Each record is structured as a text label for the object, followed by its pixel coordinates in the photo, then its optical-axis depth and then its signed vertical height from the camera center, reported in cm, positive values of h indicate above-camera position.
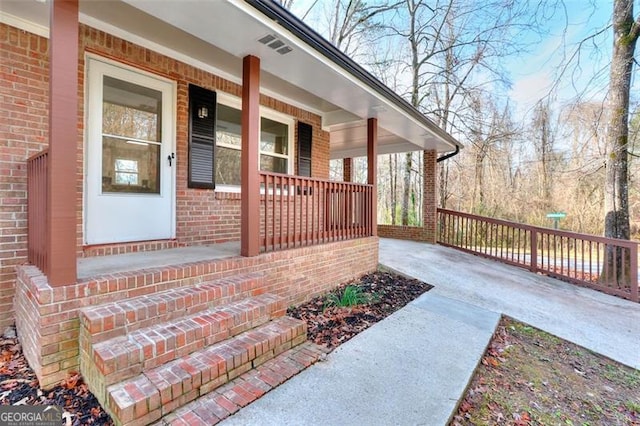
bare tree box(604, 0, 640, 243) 623 +197
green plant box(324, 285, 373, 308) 399 -125
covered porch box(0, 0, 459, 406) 206 +25
